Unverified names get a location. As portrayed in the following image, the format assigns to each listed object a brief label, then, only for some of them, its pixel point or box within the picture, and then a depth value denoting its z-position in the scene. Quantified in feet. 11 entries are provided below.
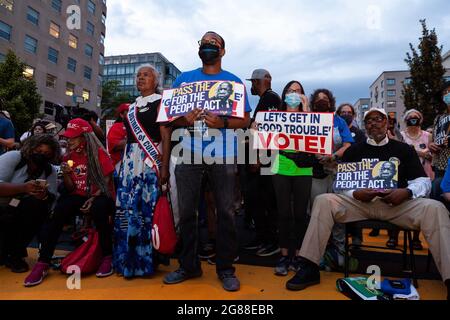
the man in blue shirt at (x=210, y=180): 9.11
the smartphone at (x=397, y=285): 8.21
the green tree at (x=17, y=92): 56.44
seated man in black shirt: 8.36
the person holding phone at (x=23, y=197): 10.35
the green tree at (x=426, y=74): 44.93
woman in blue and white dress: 9.64
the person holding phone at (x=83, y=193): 9.85
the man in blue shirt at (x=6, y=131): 14.34
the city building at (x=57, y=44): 79.72
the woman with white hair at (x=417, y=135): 15.72
